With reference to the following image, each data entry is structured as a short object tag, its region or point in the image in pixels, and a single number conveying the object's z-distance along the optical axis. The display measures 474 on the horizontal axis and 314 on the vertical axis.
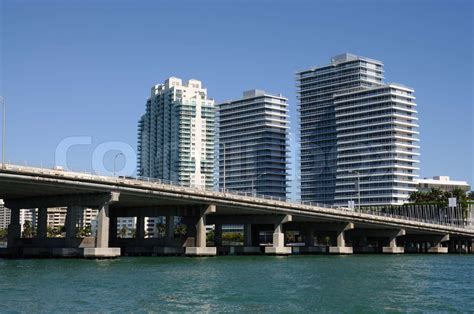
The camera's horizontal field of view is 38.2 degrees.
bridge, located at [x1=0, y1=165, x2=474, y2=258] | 98.56
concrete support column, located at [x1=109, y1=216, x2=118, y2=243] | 136.38
